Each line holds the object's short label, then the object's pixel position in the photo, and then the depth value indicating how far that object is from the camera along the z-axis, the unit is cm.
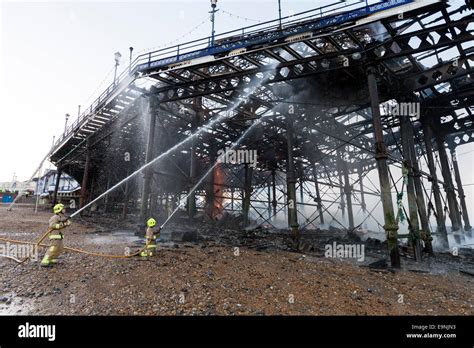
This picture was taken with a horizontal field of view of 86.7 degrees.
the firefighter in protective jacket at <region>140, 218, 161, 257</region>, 714
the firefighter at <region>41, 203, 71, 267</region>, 588
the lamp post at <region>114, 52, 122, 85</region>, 2428
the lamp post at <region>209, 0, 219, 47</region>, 1504
